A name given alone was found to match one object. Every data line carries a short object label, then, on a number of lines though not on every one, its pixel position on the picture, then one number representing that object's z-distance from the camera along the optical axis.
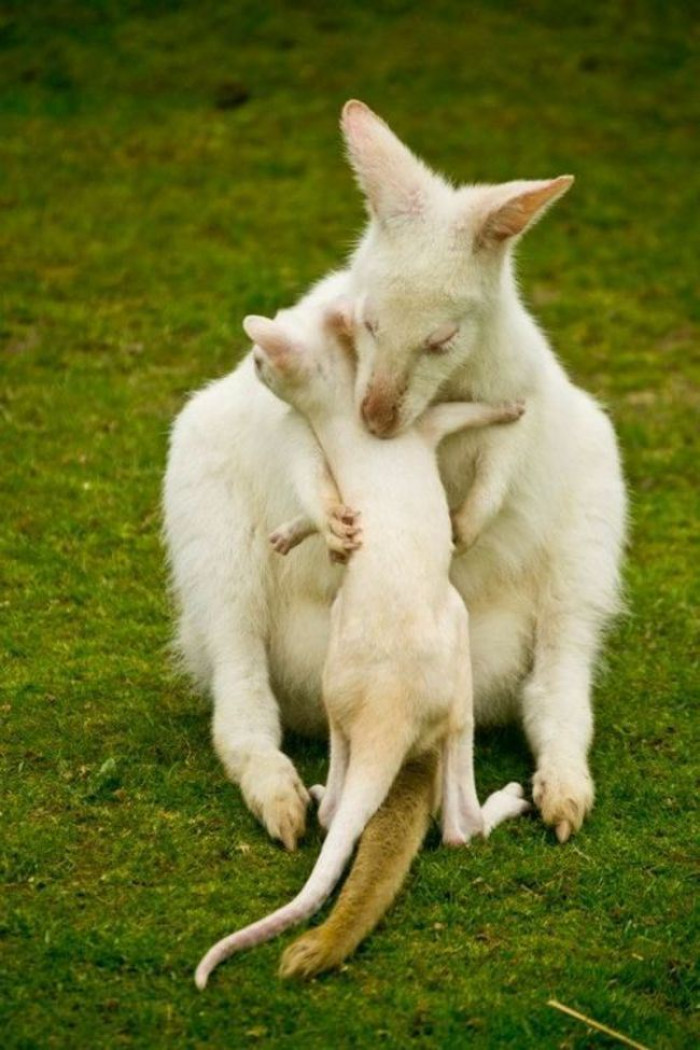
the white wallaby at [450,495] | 10.24
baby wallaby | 9.40
